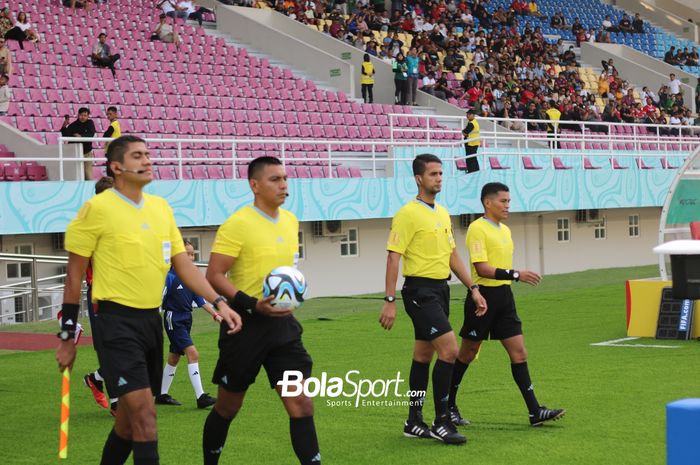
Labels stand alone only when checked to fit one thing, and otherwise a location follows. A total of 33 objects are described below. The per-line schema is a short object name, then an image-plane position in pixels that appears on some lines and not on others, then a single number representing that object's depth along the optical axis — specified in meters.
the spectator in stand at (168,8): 32.72
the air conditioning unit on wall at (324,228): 26.64
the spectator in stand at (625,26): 51.16
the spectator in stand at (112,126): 22.67
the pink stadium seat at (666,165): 35.16
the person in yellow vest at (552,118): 32.91
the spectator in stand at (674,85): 44.84
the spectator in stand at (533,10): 47.73
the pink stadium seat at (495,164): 29.60
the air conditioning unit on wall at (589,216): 33.38
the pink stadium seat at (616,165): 33.34
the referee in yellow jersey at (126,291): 6.88
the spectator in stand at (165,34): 30.91
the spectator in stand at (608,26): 50.22
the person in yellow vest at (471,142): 28.45
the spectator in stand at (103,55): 27.56
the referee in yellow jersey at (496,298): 9.69
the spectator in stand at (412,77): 34.16
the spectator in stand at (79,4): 30.62
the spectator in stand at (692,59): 50.22
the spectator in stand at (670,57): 49.78
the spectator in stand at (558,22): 48.00
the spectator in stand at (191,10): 33.52
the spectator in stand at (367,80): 33.00
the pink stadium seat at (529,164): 31.02
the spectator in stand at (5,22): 26.75
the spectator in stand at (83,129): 22.28
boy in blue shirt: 11.02
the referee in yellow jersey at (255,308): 7.38
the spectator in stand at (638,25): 51.78
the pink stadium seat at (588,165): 32.47
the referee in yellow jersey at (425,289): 9.14
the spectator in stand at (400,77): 33.84
